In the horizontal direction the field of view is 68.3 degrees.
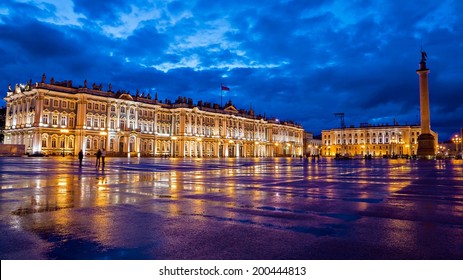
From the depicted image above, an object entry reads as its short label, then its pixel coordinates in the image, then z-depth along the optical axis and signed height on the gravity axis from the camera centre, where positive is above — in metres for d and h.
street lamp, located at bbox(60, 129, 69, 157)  68.94 +5.23
